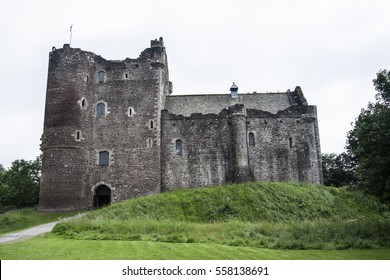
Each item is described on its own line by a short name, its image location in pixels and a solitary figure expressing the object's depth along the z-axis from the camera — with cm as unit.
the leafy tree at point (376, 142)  2164
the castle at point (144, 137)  3709
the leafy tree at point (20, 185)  4962
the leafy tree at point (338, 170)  5472
